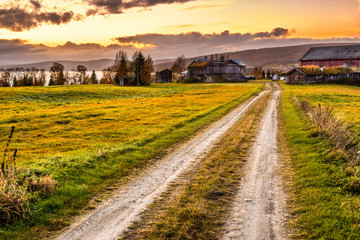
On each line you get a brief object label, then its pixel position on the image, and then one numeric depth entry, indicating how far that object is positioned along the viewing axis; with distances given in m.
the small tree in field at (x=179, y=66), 156.39
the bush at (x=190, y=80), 105.60
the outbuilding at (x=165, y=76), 120.31
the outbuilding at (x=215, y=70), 107.44
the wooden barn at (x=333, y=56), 93.00
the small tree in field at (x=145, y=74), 93.69
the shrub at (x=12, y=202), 6.82
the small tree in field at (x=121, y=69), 92.29
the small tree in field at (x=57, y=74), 111.11
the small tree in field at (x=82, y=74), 126.69
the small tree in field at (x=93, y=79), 122.02
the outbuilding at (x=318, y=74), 75.75
